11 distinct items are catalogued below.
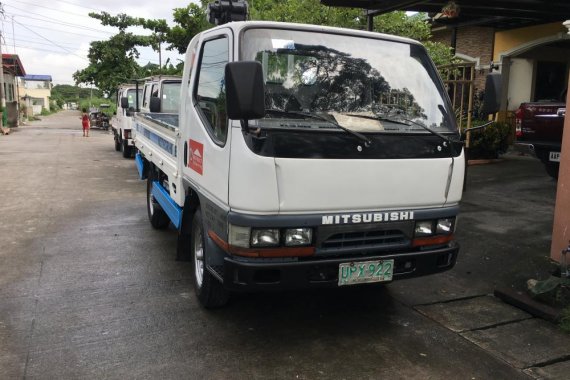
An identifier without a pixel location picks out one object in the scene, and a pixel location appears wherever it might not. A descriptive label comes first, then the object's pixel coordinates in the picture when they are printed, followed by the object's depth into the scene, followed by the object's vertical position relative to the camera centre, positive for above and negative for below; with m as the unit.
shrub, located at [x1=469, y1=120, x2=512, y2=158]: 12.25 -0.64
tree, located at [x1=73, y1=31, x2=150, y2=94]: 31.92 +2.76
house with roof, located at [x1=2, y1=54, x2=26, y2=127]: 34.19 +1.42
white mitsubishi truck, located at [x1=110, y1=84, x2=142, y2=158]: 15.39 -0.55
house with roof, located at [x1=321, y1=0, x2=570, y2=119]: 12.77 +1.90
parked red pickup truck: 8.11 -0.22
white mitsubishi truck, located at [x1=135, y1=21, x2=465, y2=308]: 3.29 -0.34
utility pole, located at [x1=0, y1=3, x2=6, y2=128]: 29.22 +0.32
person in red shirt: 25.63 -1.00
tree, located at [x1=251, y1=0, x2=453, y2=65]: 9.73 +1.77
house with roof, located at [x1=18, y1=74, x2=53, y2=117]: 67.05 +2.16
